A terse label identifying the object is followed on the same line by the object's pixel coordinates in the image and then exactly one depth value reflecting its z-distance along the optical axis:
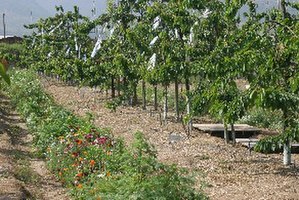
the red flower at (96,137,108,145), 9.29
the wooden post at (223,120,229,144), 13.00
